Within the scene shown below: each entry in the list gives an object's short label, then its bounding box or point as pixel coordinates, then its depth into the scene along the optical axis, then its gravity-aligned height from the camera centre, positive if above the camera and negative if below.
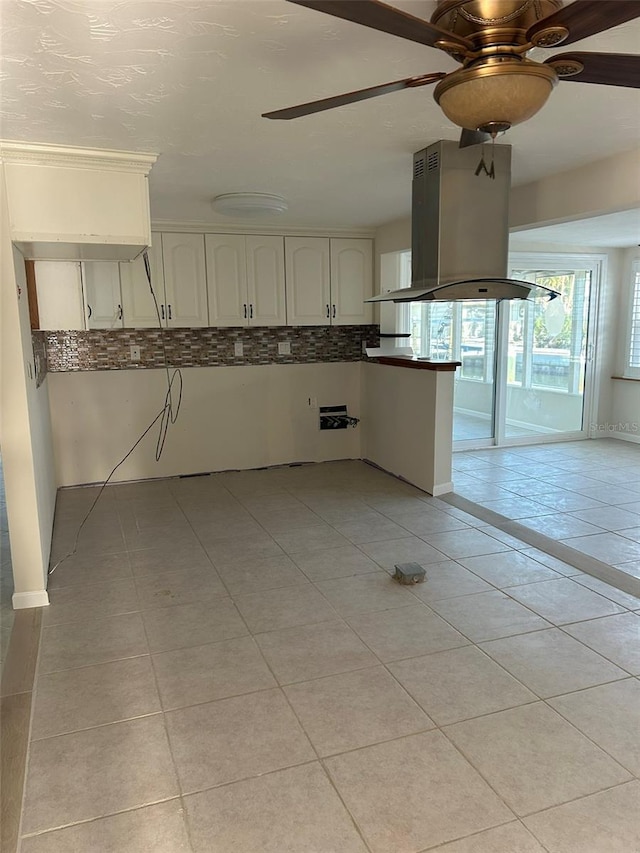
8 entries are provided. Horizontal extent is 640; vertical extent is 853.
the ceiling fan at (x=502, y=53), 1.22 +0.61
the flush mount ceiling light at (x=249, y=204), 3.88 +0.85
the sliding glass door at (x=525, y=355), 6.25 -0.28
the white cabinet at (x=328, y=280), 5.40 +0.47
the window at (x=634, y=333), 6.45 -0.07
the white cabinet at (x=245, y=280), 5.12 +0.46
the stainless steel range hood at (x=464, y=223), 2.96 +0.54
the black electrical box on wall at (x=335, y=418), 5.77 -0.84
